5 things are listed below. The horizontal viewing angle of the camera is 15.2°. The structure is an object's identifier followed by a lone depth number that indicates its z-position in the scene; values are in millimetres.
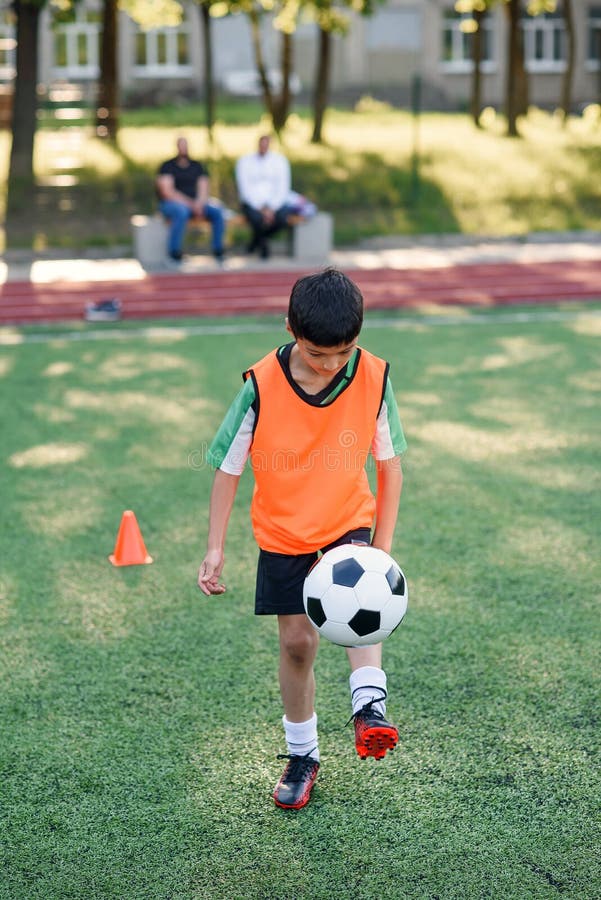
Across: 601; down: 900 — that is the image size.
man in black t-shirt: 27191
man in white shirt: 27733
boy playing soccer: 6121
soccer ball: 6076
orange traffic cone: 10264
